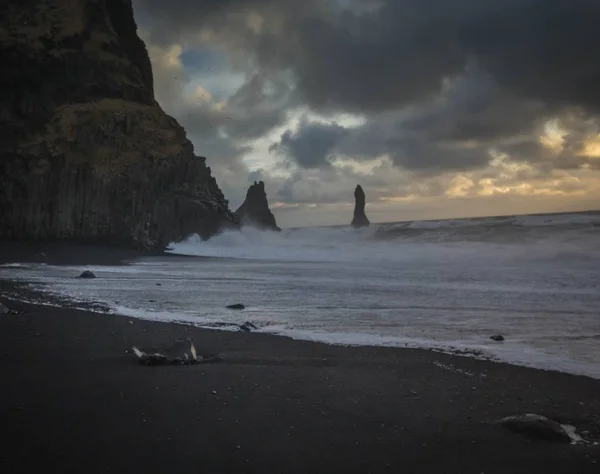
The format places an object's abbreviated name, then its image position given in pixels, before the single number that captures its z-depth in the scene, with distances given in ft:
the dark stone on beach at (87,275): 61.98
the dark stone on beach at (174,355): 19.53
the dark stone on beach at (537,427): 12.74
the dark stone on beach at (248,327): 28.58
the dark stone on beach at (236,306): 37.23
